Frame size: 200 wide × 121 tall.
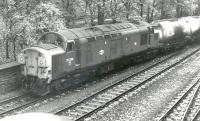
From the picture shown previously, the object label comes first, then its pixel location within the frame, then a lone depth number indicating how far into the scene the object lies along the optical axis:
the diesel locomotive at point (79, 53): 16.89
